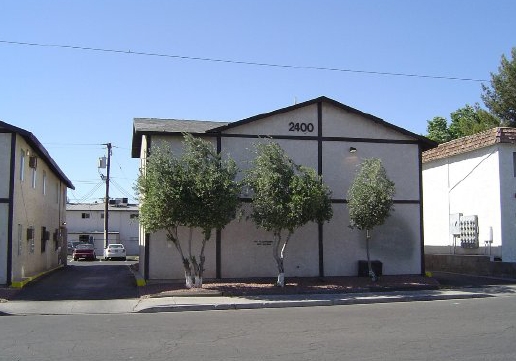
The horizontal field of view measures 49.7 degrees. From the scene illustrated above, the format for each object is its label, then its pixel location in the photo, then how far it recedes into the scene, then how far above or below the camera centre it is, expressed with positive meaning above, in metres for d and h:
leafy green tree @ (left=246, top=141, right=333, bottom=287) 17.80 +1.13
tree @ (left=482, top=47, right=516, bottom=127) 33.59 +8.41
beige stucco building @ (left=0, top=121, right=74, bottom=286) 18.67 +0.96
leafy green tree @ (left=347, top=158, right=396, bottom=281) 19.27 +1.12
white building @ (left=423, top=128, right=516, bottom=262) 23.72 +1.64
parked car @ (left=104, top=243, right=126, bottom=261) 47.81 -1.93
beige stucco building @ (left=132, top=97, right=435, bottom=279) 20.30 +1.72
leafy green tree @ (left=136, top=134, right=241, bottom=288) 17.22 +1.16
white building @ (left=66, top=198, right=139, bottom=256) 59.19 +0.39
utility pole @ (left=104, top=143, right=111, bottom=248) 47.72 +2.81
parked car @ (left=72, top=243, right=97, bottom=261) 45.80 -1.84
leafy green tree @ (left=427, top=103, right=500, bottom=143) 42.38 +8.57
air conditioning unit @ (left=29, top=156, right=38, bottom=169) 21.89 +2.69
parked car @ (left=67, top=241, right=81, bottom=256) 55.94 -1.64
